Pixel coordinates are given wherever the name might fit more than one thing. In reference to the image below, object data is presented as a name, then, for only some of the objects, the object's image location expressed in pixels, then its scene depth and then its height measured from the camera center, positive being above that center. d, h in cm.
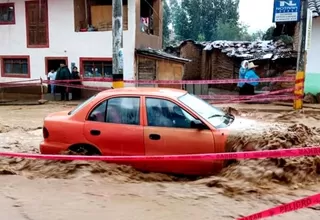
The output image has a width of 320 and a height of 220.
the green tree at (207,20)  4741 +628
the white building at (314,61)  1381 +34
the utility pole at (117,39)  1009 +79
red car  508 -83
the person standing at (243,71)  1397 -6
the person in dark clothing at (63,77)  1684 -42
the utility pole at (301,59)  1108 +33
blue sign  1120 +178
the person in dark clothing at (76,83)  1733 -70
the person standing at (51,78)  1726 -49
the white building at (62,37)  1730 +149
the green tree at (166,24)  4462 +574
